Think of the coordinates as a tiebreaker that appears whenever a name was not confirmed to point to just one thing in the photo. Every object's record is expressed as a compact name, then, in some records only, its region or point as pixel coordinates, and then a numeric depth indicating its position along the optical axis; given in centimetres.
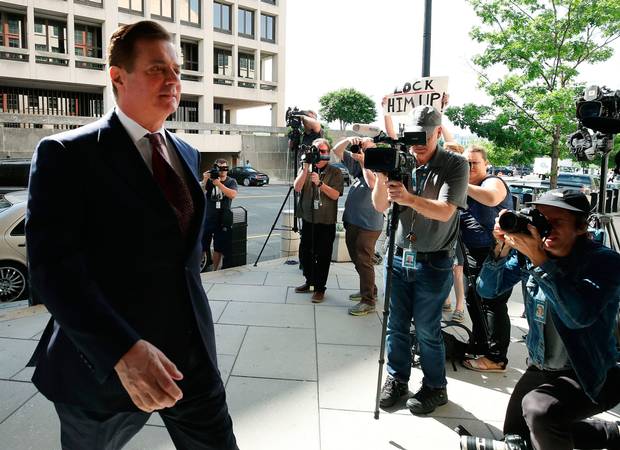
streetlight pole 656
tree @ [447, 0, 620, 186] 859
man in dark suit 132
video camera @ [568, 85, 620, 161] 331
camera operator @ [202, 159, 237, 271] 677
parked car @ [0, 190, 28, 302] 609
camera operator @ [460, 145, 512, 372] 390
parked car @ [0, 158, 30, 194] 954
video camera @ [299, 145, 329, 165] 565
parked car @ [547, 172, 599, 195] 1529
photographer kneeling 209
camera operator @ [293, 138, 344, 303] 573
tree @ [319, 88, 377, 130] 6606
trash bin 727
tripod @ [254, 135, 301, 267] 662
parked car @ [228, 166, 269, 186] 2998
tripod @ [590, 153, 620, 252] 351
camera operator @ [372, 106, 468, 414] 311
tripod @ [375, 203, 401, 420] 301
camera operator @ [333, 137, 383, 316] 541
